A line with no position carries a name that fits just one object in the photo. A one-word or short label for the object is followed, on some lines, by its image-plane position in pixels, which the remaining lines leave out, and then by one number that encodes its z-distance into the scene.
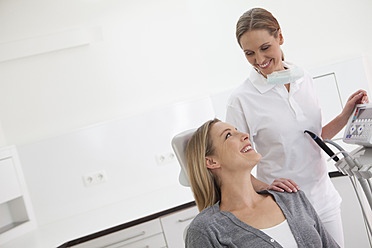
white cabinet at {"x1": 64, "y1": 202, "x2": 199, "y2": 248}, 2.36
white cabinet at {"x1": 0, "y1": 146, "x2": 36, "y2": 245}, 2.82
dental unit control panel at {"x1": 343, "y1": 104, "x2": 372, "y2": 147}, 1.35
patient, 1.42
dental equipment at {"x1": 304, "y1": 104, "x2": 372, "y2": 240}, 1.31
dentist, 1.60
